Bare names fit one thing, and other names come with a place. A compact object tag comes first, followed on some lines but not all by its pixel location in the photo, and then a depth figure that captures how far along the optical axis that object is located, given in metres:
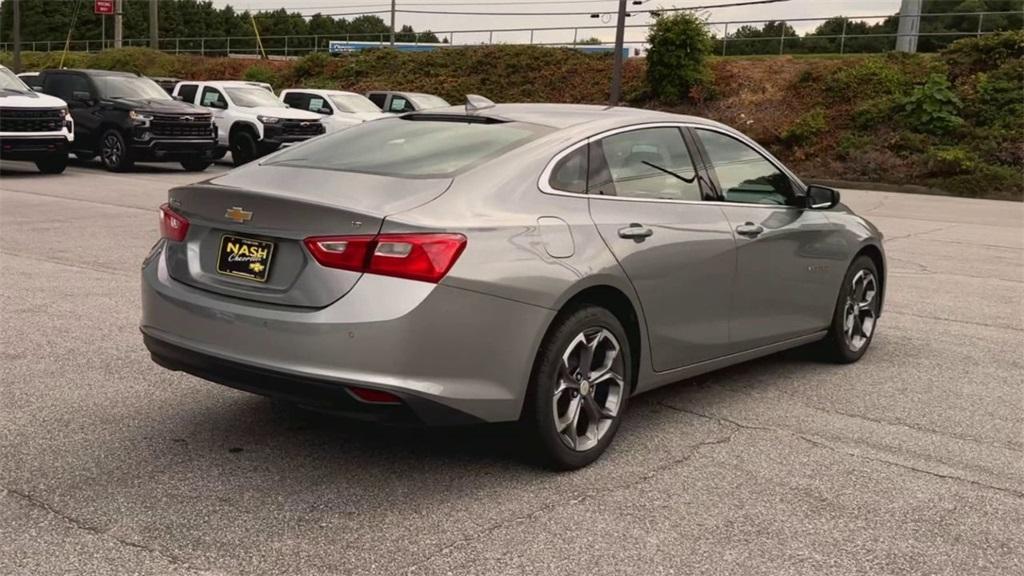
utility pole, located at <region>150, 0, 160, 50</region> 49.82
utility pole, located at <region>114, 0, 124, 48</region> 51.61
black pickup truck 20.17
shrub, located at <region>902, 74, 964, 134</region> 27.17
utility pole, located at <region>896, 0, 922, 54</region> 31.55
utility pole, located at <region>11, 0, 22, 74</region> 48.75
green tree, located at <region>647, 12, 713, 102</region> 32.72
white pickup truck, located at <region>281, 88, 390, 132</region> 24.36
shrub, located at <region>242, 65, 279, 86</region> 44.44
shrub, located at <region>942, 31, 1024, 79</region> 28.77
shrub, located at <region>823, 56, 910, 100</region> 29.70
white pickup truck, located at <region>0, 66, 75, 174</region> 17.78
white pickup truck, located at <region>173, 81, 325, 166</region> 23.17
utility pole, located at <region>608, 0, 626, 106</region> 33.38
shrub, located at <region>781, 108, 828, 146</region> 28.98
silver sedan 3.81
